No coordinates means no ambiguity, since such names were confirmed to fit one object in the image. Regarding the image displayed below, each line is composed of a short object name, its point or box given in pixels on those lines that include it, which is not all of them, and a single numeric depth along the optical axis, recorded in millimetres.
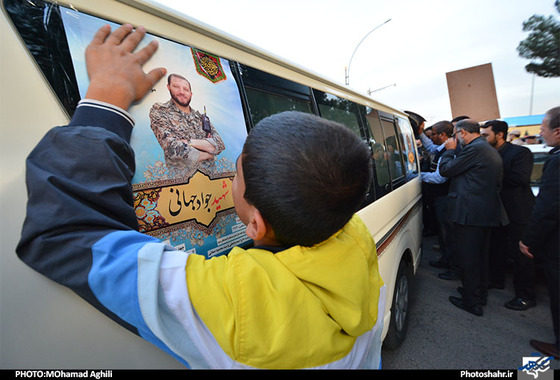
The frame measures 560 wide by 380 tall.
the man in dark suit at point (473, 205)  2701
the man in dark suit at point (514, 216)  3055
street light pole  8473
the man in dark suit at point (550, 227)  2184
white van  615
